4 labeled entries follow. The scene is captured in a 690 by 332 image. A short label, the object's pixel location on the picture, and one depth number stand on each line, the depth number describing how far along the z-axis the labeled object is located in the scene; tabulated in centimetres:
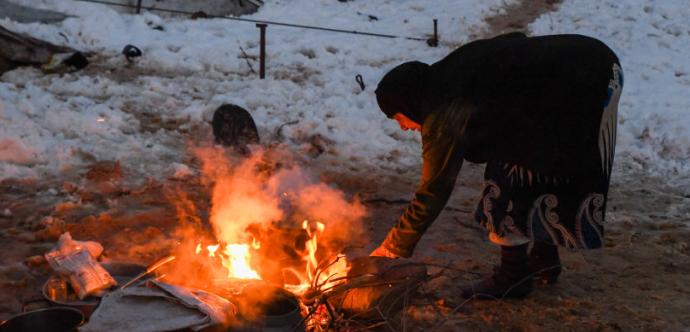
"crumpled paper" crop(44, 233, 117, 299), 365
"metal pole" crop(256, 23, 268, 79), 1021
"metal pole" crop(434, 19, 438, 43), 1218
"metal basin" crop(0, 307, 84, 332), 323
